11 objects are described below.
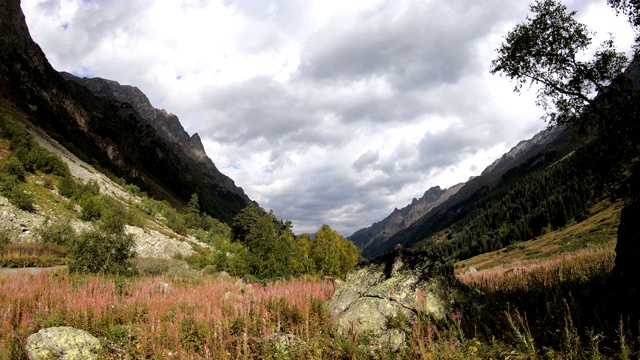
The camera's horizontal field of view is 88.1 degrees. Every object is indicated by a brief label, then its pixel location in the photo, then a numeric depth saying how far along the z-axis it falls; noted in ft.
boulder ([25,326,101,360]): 17.65
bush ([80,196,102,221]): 119.04
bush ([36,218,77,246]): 91.33
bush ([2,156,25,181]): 110.17
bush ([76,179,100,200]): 132.98
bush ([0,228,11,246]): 78.32
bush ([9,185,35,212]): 97.21
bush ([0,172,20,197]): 97.86
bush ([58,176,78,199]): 132.36
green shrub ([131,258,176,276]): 66.40
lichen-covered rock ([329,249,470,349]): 21.76
